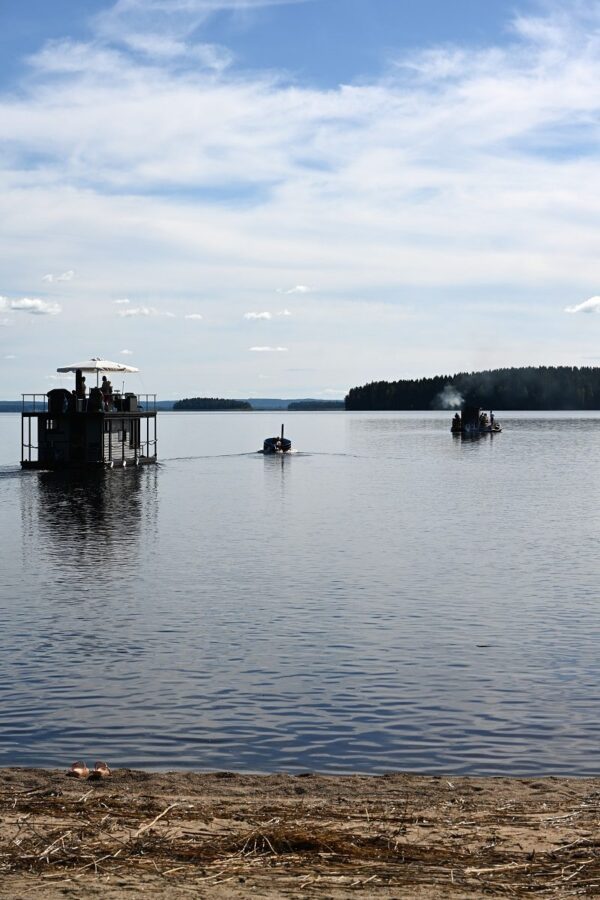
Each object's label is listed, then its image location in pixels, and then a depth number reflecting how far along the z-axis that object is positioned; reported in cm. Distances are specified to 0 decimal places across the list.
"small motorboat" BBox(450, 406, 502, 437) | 16625
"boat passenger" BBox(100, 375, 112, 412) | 7631
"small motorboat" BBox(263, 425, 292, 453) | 11425
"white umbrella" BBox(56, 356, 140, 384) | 7562
